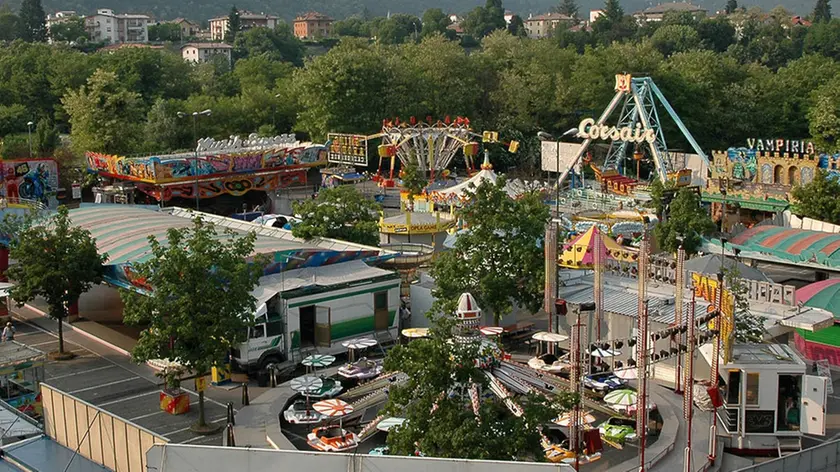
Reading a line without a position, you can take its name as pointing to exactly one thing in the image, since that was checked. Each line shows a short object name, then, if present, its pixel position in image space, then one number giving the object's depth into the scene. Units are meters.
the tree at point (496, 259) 33.12
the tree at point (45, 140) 76.00
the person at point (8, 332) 36.17
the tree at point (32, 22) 159.50
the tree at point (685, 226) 43.69
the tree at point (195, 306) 27.48
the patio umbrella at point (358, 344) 31.45
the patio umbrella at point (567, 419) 25.42
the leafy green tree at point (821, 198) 49.66
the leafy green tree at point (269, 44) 163.88
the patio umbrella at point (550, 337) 31.38
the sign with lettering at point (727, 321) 25.22
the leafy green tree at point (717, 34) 160.38
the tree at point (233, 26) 189.88
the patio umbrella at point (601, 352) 30.37
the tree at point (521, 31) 175.80
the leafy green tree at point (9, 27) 163.12
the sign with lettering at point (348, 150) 72.12
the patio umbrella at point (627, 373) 27.08
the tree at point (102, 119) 76.44
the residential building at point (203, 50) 177.12
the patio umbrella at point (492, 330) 31.45
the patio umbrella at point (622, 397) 26.28
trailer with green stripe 32.75
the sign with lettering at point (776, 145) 63.91
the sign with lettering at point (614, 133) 61.71
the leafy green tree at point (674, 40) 149.12
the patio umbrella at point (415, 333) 31.14
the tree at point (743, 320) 27.27
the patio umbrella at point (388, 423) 24.64
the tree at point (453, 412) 19.17
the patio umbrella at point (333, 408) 26.28
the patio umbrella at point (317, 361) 30.36
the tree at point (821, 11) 190.50
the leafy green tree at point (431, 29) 193.00
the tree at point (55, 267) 33.88
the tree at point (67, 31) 172.85
